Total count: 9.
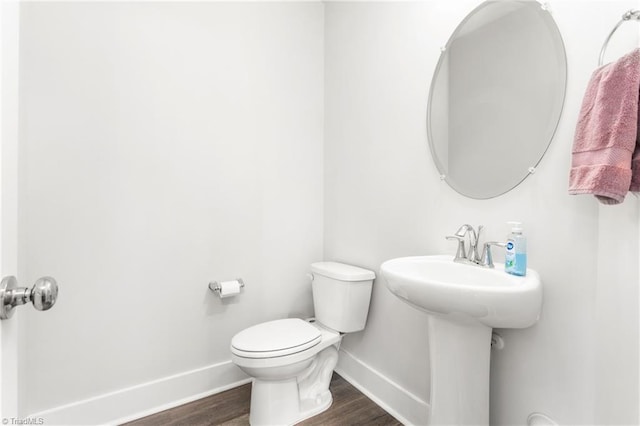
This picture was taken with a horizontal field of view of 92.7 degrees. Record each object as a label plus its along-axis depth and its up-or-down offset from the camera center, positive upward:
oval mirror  1.05 +0.45
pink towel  0.77 +0.20
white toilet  1.36 -0.65
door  0.52 +0.05
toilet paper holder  1.68 -0.43
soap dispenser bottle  1.02 -0.14
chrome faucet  1.16 -0.14
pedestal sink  0.88 -0.31
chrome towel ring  0.79 +0.51
